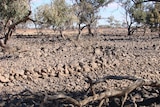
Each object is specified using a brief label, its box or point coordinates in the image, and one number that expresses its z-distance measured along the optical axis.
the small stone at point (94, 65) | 6.84
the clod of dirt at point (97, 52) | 8.95
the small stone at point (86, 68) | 6.66
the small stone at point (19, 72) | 6.25
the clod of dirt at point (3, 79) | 5.95
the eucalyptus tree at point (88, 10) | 23.23
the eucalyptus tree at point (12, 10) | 13.61
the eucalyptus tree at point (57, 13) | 24.02
